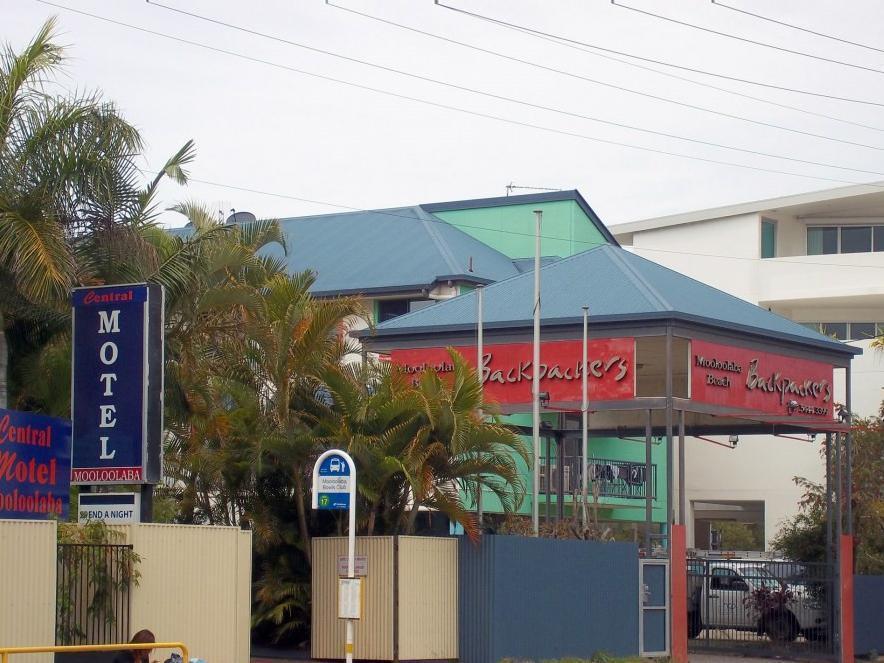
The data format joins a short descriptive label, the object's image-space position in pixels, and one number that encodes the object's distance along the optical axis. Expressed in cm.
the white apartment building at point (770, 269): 5525
